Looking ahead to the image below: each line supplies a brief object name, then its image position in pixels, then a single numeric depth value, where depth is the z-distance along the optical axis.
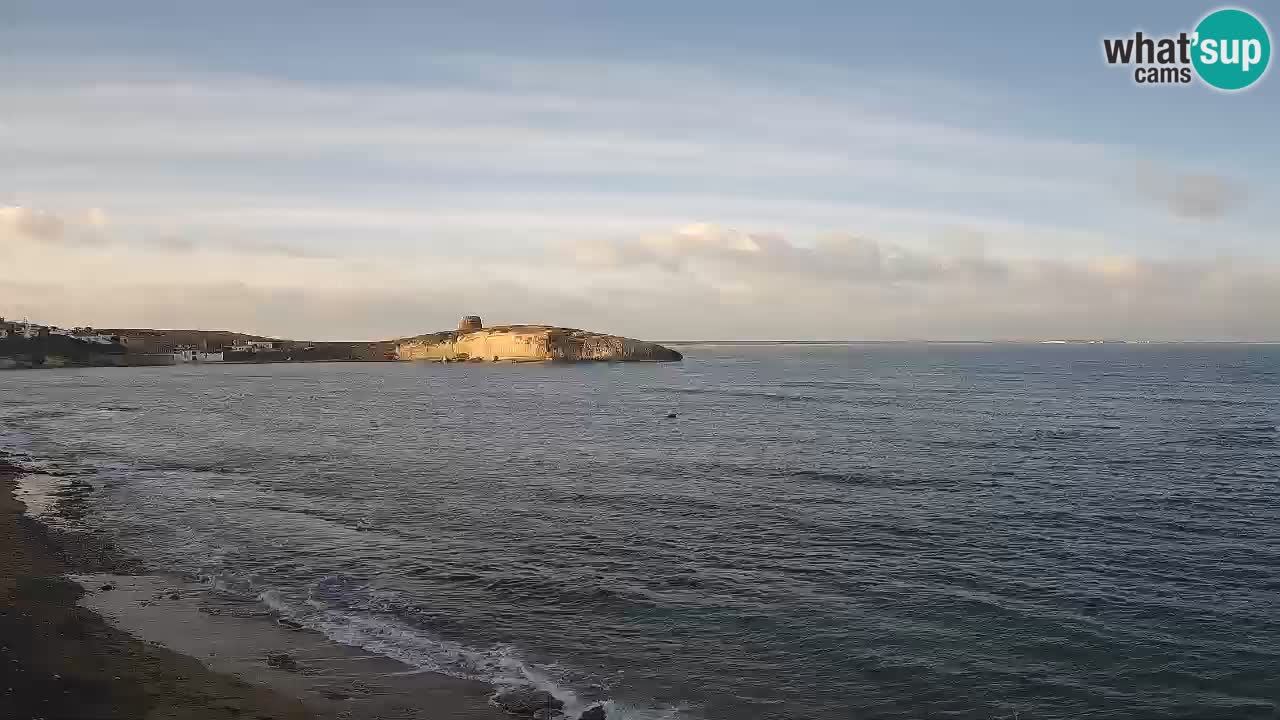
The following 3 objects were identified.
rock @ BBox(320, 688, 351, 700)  17.27
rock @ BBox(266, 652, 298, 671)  18.83
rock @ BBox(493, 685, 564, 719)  16.97
